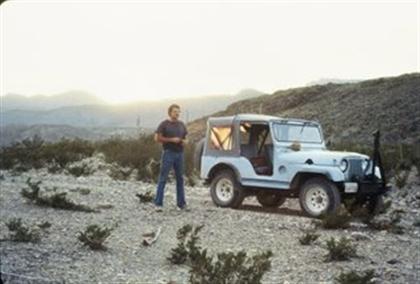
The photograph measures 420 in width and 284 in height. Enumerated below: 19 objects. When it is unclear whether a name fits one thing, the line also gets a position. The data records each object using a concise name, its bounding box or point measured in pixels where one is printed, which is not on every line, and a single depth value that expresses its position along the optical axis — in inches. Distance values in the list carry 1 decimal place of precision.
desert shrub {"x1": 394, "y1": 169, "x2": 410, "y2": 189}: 822.5
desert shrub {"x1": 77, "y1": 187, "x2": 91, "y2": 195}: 739.3
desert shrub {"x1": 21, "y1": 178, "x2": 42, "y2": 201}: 647.1
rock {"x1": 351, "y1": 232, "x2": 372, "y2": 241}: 501.0
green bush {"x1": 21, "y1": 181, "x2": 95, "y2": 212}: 602.9
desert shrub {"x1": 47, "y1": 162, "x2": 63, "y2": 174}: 1075.9
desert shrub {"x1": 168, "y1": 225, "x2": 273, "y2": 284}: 315.6
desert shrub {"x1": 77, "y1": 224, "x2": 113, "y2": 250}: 414.6
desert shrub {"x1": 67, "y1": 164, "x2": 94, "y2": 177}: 1008.9
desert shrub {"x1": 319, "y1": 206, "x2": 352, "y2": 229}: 534.3
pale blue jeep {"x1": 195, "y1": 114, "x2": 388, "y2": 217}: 596.7
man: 597.3
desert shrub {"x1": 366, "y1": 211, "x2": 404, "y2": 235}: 542.4
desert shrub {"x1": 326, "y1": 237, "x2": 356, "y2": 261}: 416.8
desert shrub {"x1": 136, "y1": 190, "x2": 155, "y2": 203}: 669.3
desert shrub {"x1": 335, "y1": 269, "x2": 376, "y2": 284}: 337.1
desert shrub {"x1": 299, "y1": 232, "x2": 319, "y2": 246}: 461.7
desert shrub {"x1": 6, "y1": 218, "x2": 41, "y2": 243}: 424.5
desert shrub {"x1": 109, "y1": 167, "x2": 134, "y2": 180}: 964.0
